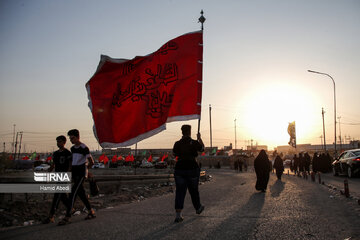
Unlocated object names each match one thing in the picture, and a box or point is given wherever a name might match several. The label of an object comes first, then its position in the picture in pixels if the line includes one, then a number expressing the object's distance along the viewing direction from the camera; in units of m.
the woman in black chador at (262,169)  11.80
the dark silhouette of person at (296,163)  26.12
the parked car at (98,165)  66.62
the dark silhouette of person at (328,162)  27.49
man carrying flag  5.68
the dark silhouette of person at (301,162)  23.80
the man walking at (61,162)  6.23
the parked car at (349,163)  18.19
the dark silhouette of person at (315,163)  26.18
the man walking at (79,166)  6.16
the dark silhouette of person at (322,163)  27.24
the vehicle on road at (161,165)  58.75
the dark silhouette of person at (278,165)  19.12
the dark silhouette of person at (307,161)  23.94
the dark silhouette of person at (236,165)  42.78
